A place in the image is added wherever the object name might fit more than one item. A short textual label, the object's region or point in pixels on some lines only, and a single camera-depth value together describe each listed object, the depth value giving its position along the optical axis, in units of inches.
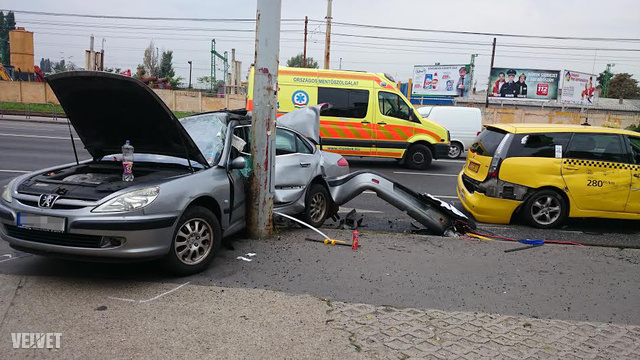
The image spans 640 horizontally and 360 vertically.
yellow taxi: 280.8
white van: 684.1
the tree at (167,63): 2763.3
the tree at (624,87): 2925.7
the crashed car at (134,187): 154.1
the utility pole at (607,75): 2712.6
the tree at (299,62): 2995.3
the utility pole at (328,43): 1126.4
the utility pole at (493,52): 1547.2
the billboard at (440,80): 1679.4
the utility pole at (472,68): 1664.6
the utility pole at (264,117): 214.1
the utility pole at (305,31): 1435.7
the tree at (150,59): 2519.7
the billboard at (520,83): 1638.8
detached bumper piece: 257.9
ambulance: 516.1
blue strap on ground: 237.6
